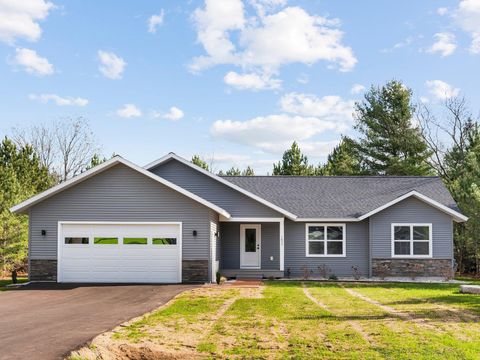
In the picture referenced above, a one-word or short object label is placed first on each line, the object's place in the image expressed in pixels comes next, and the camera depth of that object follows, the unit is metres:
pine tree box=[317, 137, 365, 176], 44.38
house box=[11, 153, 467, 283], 19.61
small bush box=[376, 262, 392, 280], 22.47
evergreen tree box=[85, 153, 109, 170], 42.30
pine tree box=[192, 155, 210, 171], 49.25
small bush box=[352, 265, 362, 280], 22.60
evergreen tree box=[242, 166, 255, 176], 59.22
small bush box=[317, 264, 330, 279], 22.86
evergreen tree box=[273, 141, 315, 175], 46.47
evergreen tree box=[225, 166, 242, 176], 57.92
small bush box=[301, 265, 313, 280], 22.76
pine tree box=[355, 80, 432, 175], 41.62
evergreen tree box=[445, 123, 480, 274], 25.67
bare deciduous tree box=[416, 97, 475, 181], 40.91
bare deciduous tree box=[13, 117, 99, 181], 46.72
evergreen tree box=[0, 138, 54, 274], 25.12
